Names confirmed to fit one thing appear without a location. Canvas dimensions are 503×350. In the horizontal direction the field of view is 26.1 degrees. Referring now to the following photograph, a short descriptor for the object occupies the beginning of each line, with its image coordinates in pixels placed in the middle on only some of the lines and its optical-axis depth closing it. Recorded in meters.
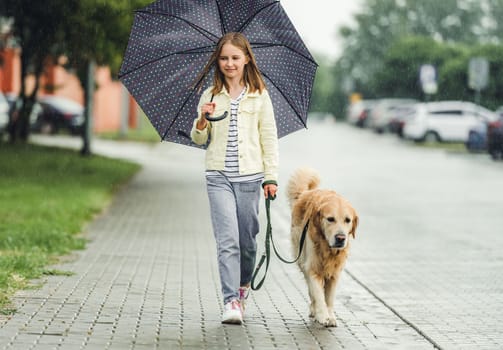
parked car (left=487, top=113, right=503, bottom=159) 32.41
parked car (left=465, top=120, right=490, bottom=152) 36.91
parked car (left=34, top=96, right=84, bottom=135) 42.81
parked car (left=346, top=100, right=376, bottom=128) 67.36
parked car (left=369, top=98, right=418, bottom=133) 56.78
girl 6.89
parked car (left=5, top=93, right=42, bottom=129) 28.08
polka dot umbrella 7.36
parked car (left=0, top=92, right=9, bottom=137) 38.17
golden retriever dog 6.83
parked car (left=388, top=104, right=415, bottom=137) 48.04
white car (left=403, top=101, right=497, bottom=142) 43.75
